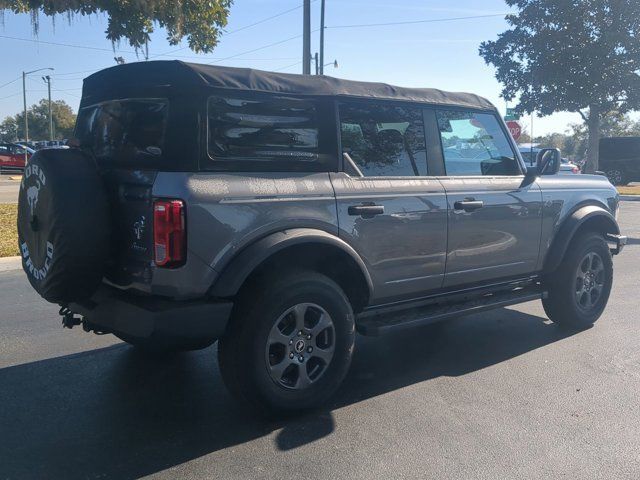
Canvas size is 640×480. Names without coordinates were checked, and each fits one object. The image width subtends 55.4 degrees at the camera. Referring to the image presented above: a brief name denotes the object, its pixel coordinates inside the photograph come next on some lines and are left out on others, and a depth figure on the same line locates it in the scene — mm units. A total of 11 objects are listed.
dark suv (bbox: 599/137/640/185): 29844
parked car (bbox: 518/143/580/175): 23117
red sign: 16538
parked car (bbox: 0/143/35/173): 34625
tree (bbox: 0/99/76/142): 74375
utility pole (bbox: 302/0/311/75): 16156
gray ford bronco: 3375
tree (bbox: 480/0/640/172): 25156
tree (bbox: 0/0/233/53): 8453
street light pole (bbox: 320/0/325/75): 21906
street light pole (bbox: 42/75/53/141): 52412
